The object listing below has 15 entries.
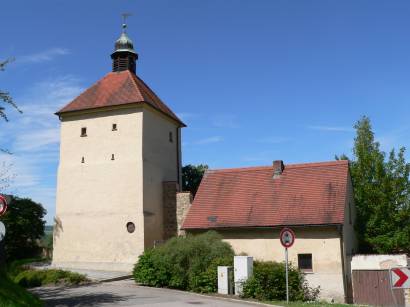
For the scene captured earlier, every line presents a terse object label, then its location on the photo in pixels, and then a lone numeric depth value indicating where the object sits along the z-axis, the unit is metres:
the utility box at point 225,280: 18.33
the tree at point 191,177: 46.09
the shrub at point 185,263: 19.39
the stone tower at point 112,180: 27.02
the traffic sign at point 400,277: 9.01
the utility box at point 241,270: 17.98
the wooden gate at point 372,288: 21.23
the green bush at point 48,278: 20.84
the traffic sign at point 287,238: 15.35
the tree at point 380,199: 26.61
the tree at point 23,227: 37.25
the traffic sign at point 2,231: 10.25
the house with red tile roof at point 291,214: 22.09
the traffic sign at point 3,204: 10.74
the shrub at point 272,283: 17.55
